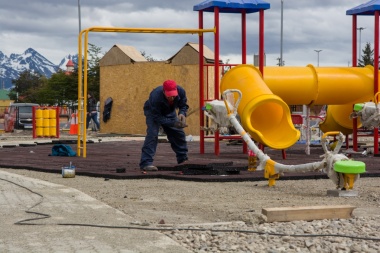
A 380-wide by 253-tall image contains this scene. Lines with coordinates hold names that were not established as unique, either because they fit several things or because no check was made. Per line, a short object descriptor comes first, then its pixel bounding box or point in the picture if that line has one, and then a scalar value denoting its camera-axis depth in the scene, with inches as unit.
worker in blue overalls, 508.1
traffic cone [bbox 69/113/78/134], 1313.9
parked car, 1476.4
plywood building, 1210.0
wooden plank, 296.4
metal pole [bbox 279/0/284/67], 2022.5
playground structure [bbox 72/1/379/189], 607.8
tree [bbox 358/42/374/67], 3706.9
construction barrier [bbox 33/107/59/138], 1173.1
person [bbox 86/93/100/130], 1371.8
